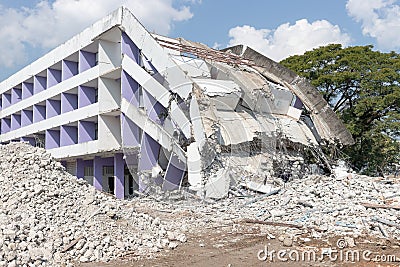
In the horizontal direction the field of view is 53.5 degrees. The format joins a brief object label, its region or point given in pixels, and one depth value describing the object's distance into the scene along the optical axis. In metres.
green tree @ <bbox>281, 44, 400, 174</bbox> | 18.92
